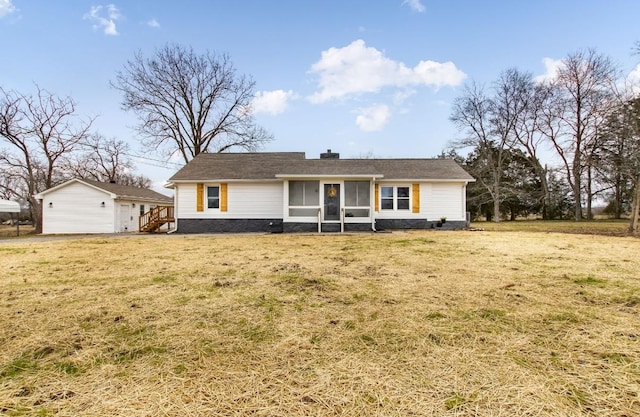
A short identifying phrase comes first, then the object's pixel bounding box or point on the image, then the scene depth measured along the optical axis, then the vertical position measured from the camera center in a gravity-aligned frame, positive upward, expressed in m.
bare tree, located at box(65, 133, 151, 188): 28.25 +5.84
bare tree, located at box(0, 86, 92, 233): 21.92 +6.57
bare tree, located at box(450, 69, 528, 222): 26.16 +8.51
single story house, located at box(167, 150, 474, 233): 14.71 +0.93
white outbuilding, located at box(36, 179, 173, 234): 18.67 +0.66
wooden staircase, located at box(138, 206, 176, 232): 18.00 -0.04
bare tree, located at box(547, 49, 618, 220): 23.12 +8.57
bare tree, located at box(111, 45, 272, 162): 24.42 +9.77
